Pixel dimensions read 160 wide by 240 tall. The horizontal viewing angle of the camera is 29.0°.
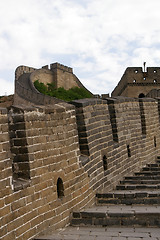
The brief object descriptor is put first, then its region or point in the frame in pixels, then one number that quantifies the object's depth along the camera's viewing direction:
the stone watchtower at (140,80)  28.47
